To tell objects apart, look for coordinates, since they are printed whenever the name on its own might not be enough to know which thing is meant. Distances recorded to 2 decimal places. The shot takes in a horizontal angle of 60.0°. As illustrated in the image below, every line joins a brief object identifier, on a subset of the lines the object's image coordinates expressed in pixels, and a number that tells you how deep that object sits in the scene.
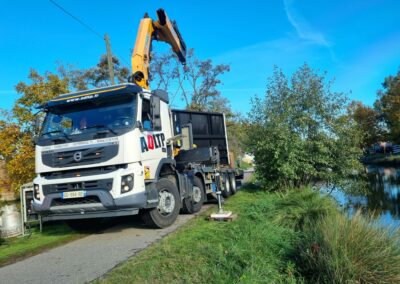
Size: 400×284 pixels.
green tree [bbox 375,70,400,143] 38.32
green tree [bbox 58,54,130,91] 25.02
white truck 6.15
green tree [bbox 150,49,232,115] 37.42
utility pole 15.40
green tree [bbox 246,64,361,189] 11.91
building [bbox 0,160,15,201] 12.28
